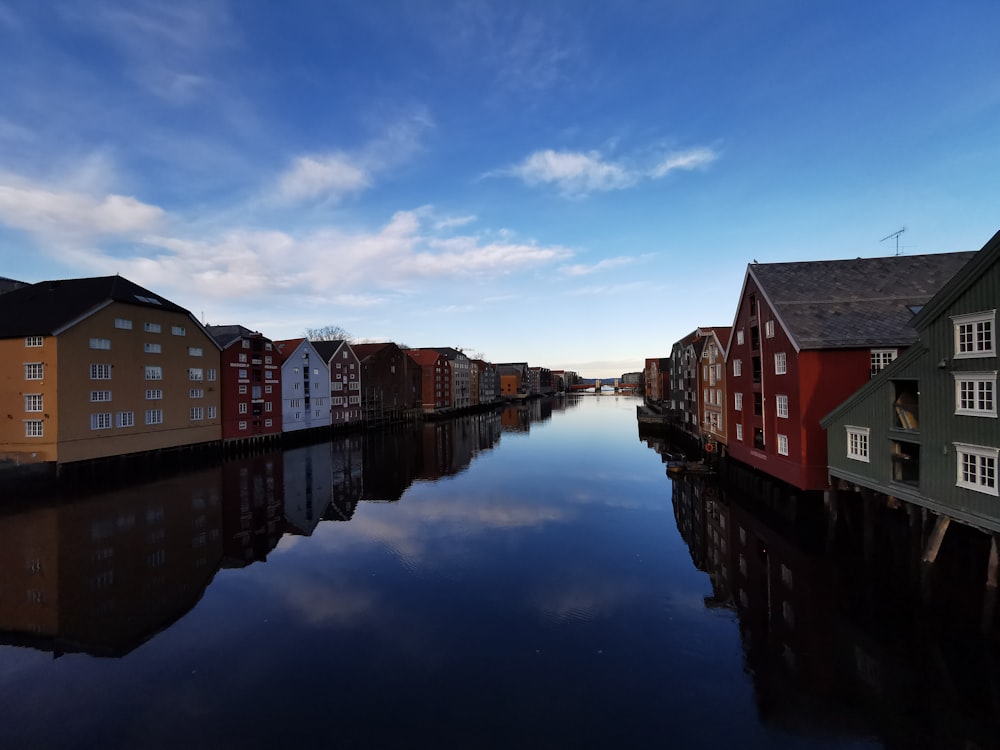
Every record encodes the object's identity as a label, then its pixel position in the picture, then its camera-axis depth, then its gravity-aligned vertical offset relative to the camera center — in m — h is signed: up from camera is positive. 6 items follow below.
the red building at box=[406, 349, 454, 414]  96.06 +0.13
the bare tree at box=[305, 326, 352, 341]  131.00 +13.45
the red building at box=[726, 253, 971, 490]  21.72 +1.68
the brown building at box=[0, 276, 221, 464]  31.83 +1.05
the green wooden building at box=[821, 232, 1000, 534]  12.56 -1.25
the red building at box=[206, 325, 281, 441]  48.38 +0.01
